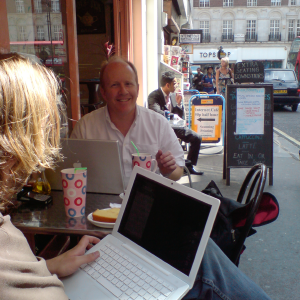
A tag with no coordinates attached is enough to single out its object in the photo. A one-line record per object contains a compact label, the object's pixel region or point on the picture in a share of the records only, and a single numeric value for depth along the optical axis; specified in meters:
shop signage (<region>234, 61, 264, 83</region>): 4.80
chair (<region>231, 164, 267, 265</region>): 1.43
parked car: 13.25
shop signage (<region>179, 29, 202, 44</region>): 11.96
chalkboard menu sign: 4.50
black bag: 1.48
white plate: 1.34
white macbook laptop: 1.04
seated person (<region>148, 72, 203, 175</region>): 5.27
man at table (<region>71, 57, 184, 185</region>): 2.31
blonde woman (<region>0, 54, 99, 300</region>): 0.71
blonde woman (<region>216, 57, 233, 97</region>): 8.23
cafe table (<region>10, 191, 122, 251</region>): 1.33
